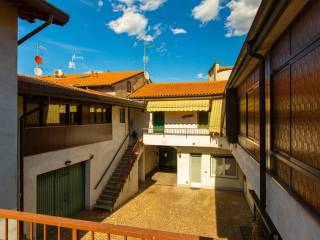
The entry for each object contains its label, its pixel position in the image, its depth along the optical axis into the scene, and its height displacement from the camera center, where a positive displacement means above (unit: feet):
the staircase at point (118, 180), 44.57 -14.55
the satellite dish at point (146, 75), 90.07 +21.10
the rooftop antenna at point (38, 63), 59.78 +17.55
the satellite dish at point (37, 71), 62.23 +15.58
